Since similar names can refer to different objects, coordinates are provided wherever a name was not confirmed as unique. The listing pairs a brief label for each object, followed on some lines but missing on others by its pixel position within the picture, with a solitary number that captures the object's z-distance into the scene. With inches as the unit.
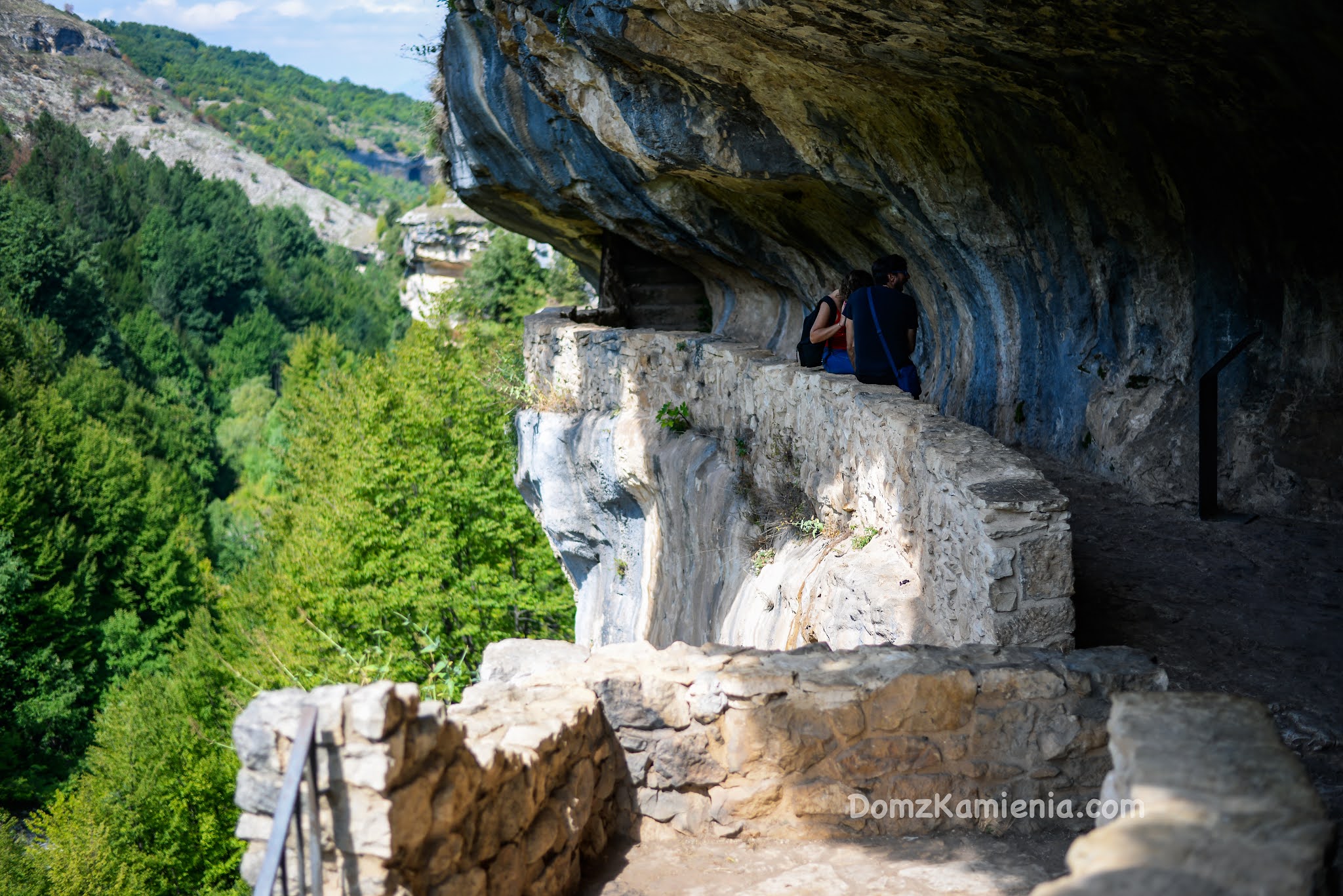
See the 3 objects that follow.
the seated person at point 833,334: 288.8
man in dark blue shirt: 266.5
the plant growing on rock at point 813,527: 284.2
